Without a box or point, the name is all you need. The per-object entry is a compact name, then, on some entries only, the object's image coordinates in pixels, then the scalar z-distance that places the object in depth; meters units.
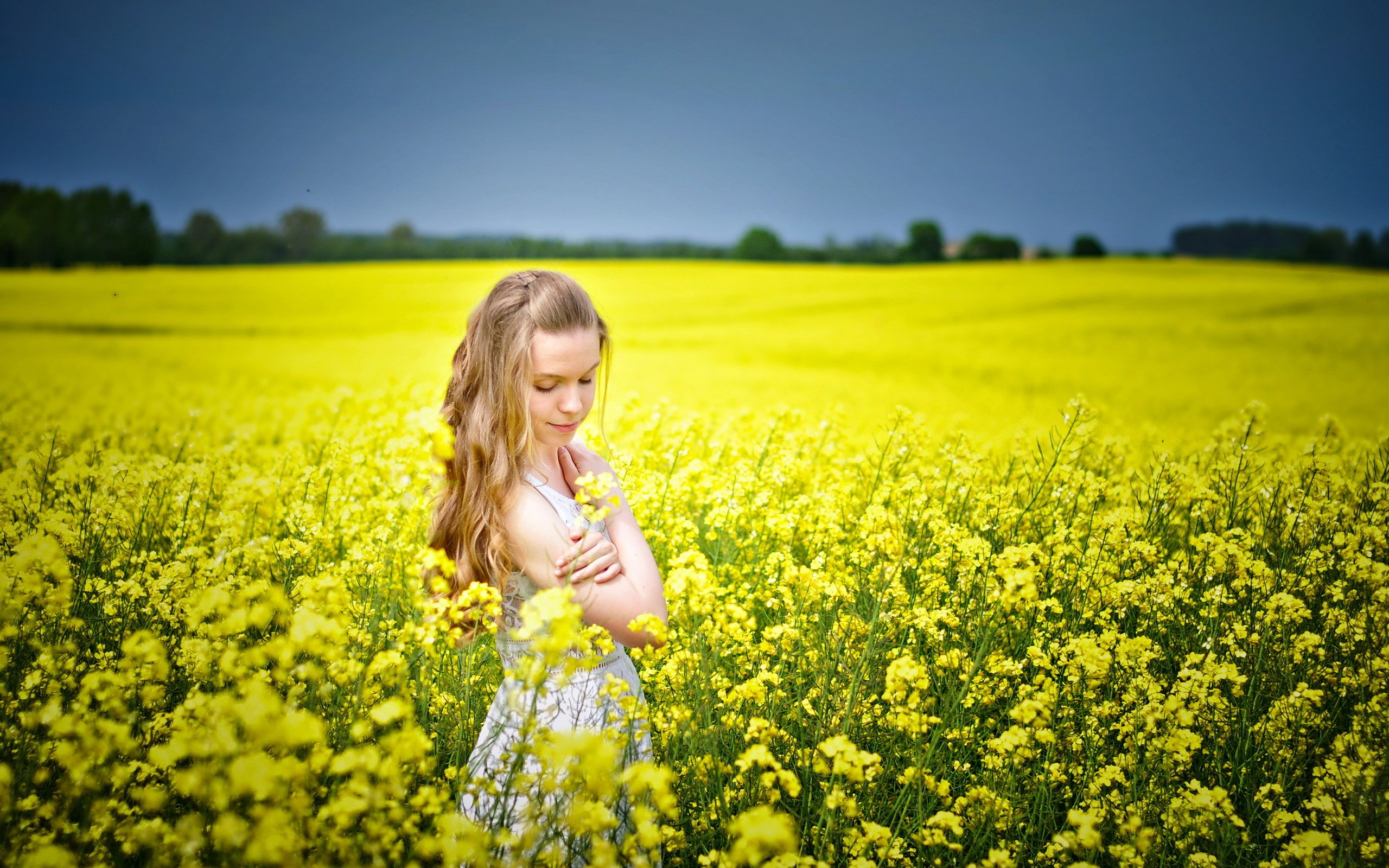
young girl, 2.23
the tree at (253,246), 38.56
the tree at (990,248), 50.66
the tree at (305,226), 26.99
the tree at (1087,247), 51.97
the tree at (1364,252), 47.09
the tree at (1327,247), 49.25
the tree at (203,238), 38.56
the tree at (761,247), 48.44
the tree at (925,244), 51.75
